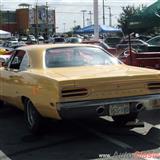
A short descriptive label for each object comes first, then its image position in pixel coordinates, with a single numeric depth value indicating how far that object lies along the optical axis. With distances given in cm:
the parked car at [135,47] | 1758
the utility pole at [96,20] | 2067
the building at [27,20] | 12331
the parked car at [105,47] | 1688
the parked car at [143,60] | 1170
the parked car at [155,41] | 2288
